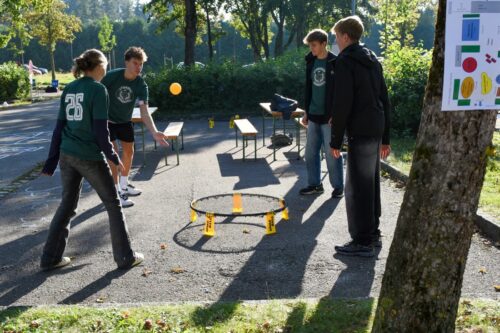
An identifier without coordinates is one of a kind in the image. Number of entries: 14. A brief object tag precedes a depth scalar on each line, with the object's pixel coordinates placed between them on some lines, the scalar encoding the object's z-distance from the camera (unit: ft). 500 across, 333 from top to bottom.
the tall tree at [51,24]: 150.49
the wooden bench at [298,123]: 36.40
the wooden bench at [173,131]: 33.42
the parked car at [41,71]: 206.57
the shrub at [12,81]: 95.25
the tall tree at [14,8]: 84.53
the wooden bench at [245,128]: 33.32
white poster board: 9.27
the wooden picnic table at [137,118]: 32.81
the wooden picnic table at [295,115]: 34.71
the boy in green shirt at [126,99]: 22.71
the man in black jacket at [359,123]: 16.39
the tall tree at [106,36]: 189.28
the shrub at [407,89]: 40.73
